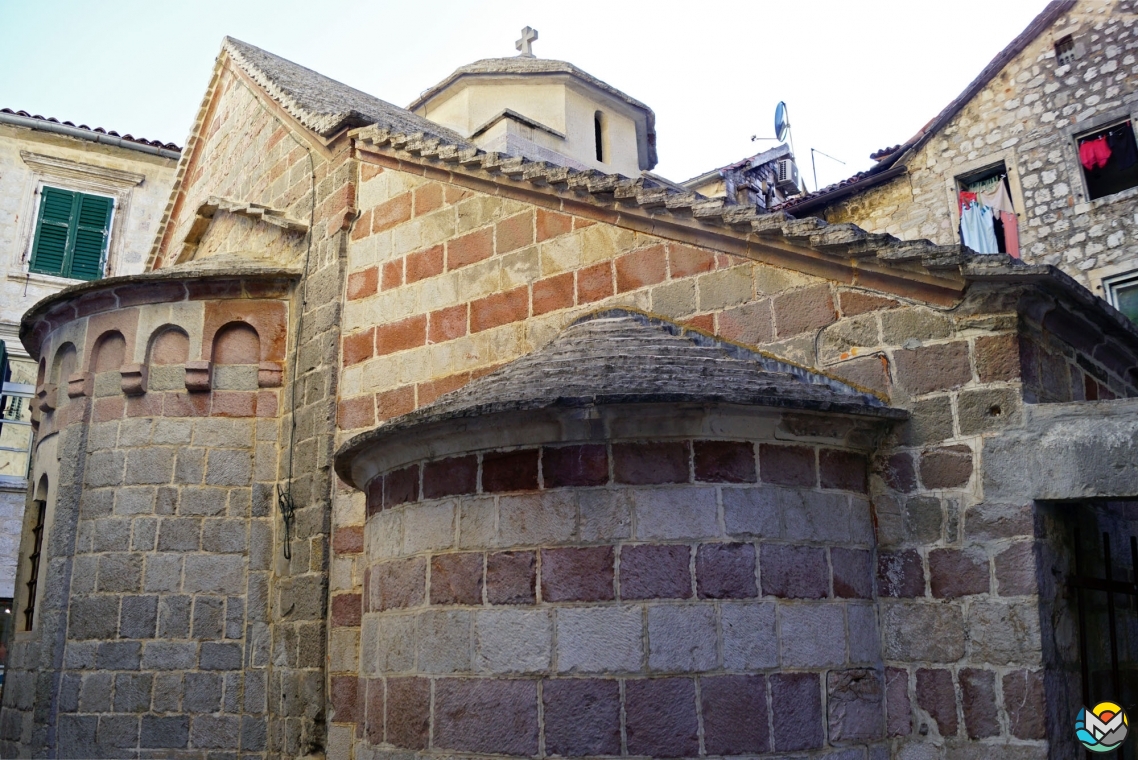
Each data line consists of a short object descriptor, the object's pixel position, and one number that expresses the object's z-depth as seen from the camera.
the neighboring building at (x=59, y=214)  13.14
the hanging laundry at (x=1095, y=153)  11.16
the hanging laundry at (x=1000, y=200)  11.84
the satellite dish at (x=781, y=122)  17.86
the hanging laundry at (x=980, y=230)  11.62
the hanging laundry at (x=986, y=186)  12.09
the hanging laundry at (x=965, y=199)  12.07
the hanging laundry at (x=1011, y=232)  11.62
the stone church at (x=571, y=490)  4.09
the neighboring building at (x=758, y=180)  15.99
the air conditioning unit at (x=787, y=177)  17.56
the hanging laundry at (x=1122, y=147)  11.08
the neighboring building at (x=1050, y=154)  11.02
